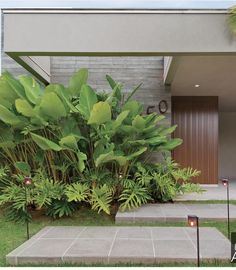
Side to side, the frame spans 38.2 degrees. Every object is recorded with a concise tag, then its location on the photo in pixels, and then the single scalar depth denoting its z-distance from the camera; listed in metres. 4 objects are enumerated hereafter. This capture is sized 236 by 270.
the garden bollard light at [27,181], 5.16
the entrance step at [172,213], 5.84
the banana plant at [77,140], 5.91
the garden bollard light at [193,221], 3.34
